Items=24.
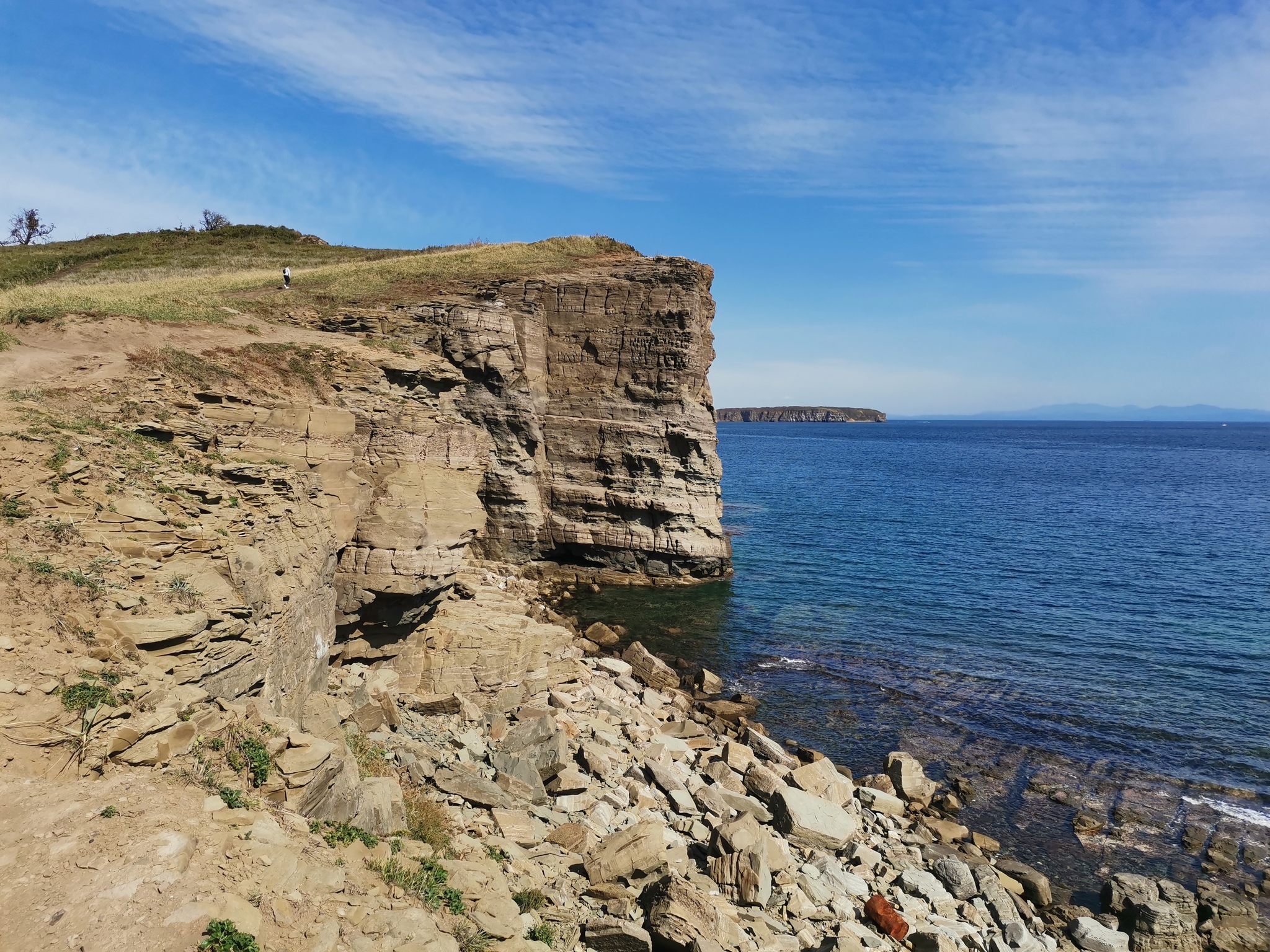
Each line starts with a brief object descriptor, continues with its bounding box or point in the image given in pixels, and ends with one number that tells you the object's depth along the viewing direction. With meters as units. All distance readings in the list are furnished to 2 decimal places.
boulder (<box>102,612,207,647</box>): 9.22
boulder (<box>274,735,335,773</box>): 9.26
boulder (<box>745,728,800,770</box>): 21.39
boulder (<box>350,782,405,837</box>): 9.84
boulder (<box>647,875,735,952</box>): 10.32
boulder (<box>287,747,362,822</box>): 9.06
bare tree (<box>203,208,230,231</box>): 69.31
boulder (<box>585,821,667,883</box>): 12.02
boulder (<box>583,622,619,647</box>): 31.17
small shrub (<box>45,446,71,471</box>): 11.43
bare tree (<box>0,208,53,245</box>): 66.81
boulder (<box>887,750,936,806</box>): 20.22
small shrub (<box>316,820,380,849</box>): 8.61
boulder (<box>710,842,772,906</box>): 13.12
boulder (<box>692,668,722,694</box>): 27.30
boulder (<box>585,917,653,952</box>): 9.92
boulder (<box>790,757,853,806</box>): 19.02
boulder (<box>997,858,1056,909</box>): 16.39
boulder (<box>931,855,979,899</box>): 15.66
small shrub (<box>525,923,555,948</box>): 9.34
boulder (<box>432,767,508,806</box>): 13.42
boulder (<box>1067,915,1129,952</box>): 14.88
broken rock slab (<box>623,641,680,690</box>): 27.48
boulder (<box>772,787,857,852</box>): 16.42
